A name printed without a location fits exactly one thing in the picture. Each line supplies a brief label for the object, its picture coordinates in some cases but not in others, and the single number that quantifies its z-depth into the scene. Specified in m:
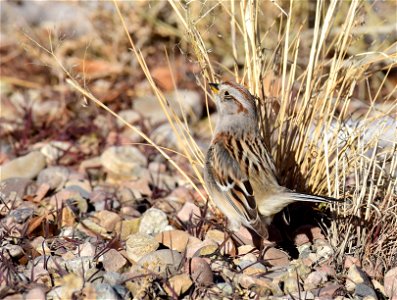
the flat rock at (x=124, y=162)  11.37
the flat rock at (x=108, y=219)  9.41
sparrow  8.24
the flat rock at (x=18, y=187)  10.10
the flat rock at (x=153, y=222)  9.40
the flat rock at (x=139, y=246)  8.18
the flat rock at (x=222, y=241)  8.49
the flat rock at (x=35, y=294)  7.03
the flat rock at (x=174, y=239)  8.69
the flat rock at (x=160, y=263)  7.62
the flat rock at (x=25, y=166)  11.06
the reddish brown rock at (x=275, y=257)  8.15
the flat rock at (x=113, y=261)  7.80
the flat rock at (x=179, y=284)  7.36
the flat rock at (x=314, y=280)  7.71
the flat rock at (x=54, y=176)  10.83
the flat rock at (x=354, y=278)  7.69
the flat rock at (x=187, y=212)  9.55
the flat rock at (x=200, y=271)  7.55
